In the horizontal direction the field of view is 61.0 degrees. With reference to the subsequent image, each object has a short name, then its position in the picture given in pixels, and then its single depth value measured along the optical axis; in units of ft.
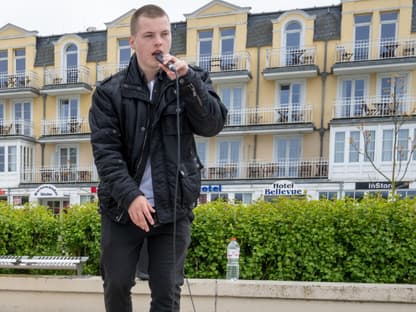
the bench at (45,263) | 10.02
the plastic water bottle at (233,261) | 10.07
